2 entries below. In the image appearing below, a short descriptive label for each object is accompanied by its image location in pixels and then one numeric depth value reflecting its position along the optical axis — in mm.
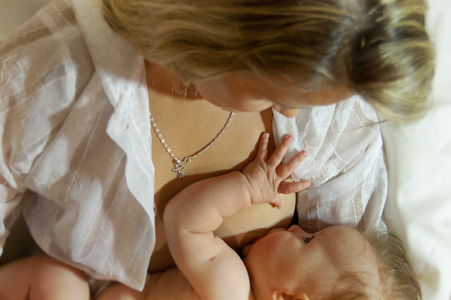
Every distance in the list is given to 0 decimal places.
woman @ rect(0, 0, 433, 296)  532
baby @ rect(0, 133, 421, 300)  859
